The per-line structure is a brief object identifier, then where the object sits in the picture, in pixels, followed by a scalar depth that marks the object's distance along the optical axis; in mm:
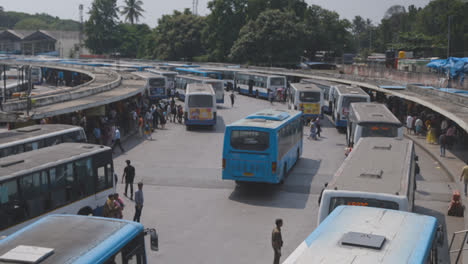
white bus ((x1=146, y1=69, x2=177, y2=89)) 54781
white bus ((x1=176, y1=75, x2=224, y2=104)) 46188
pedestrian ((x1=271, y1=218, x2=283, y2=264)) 11938
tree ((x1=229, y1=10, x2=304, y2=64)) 74938
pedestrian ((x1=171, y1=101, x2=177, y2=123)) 38266
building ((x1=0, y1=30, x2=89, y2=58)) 123500
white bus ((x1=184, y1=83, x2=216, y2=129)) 33938
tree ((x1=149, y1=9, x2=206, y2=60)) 93812
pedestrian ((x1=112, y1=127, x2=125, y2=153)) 25484
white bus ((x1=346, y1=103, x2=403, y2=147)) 22422
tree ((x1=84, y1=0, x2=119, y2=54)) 114062
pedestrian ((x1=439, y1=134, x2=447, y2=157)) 25516
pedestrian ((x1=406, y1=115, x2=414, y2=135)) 33500
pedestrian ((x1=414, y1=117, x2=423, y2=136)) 32031
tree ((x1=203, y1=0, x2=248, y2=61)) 85625
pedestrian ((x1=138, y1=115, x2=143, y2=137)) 31059
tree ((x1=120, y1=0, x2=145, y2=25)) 129875
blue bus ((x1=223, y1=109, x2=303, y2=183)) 18531
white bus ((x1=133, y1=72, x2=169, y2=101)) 48688
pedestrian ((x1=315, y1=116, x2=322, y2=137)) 31856
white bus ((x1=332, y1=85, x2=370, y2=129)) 33250
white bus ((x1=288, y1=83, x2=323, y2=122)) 36312
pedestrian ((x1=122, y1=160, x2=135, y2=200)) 18406
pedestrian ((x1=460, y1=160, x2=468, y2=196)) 18352
